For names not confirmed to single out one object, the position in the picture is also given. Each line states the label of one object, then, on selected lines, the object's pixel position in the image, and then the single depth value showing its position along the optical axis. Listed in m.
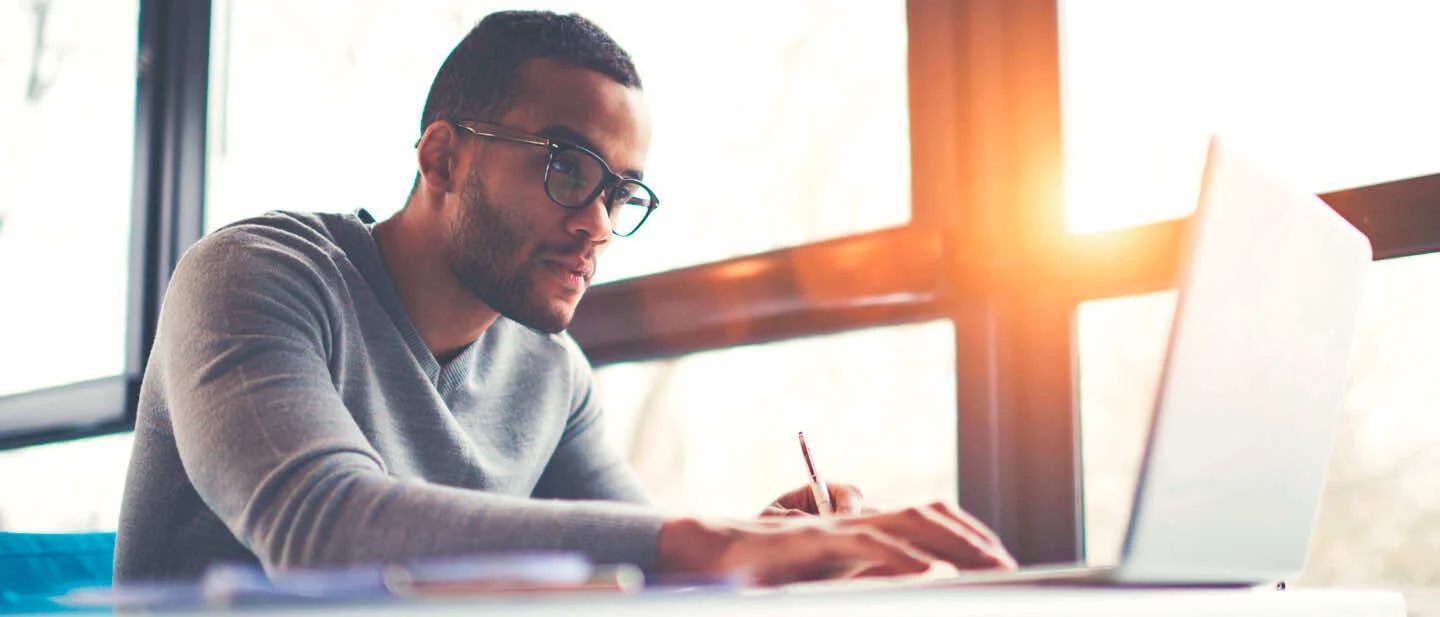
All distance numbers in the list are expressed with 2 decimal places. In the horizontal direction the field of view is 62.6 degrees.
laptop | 0.62
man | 0.74
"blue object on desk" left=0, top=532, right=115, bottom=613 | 1.32
